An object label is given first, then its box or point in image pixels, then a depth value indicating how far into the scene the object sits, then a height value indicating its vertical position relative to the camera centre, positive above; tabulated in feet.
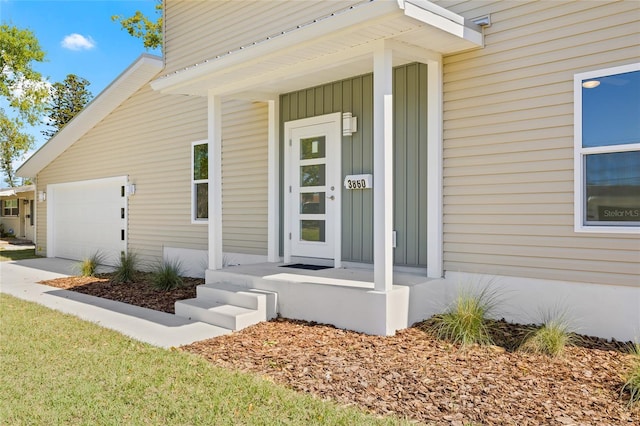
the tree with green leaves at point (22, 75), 71.77 +21.38
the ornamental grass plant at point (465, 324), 14.84 -3.66
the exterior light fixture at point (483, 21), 17.53 +7.13
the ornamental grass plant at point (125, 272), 29.66 -3.86
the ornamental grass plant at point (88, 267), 32.14 -3.82
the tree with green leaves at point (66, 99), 115.75 +27.67
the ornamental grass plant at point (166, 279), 26.25 -3.82
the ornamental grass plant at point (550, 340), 13.57 -3.78
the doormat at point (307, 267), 22.35 -2.66
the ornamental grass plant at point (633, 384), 10.56 -3.96
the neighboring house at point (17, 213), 74.43 -0.39
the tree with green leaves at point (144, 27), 78.64 +30.86
